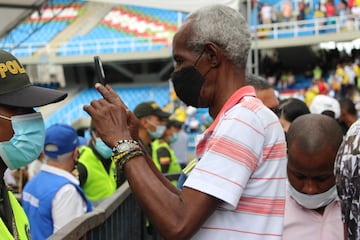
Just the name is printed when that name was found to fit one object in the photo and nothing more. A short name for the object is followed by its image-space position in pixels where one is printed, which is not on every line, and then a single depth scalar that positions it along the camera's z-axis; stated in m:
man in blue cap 3.26
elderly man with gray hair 1.59
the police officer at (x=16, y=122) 2.07
